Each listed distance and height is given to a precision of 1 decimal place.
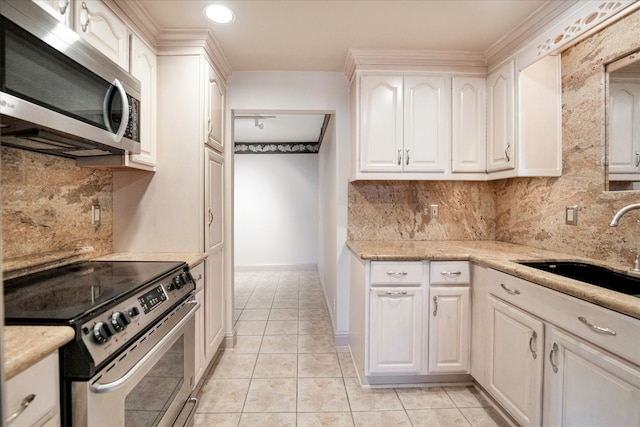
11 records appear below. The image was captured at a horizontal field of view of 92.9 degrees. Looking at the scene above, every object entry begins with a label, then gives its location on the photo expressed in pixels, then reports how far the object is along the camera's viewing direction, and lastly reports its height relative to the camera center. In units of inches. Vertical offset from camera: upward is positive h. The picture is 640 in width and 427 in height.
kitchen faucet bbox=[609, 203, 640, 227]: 52.1 -0.7
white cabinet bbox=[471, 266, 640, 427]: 42.2 -25.1
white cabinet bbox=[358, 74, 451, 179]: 92.9 +27.0
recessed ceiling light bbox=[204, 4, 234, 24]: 71.1 +47.3
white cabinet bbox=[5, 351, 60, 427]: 28.4 -18.9
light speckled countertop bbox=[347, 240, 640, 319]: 43.7 -11.4
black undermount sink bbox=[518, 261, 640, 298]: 58.6 -13.6
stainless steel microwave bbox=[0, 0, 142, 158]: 37.7 +17.9
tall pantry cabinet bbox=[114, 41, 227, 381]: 80.3 +7.9
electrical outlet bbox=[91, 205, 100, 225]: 73.6 -1.1
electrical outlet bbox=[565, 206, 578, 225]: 75.5 -1.1
